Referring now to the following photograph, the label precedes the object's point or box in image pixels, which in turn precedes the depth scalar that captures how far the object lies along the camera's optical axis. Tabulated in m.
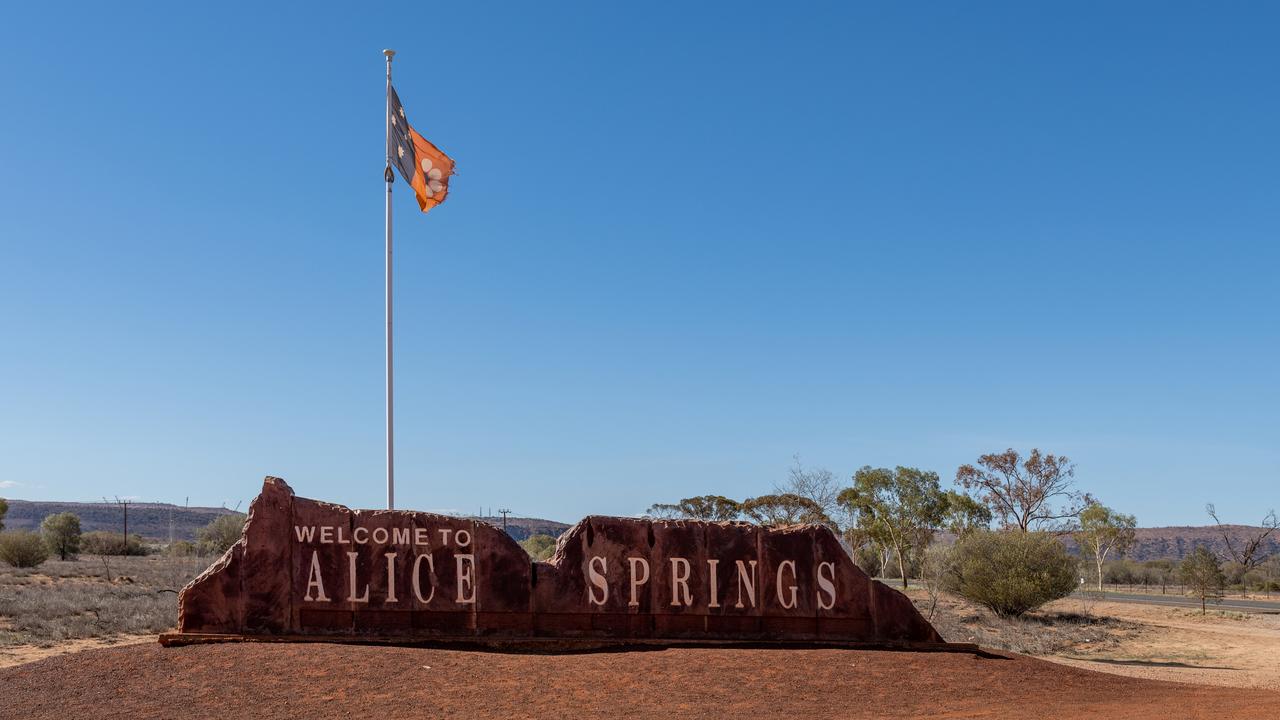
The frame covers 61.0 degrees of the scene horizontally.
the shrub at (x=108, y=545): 51.25
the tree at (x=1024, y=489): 54.50
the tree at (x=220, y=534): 39.91
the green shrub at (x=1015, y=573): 26.73
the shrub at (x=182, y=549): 43.26
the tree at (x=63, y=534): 47.62
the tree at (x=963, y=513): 51.53
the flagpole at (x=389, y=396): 15.65
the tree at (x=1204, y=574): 35.88
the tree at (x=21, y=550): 36.81
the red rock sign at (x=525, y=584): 11.91
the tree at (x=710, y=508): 48.81
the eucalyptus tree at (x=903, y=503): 50.16
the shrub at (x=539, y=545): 47.39
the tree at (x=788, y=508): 43.16
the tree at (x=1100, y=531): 58.44
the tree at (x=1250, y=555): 51.21
